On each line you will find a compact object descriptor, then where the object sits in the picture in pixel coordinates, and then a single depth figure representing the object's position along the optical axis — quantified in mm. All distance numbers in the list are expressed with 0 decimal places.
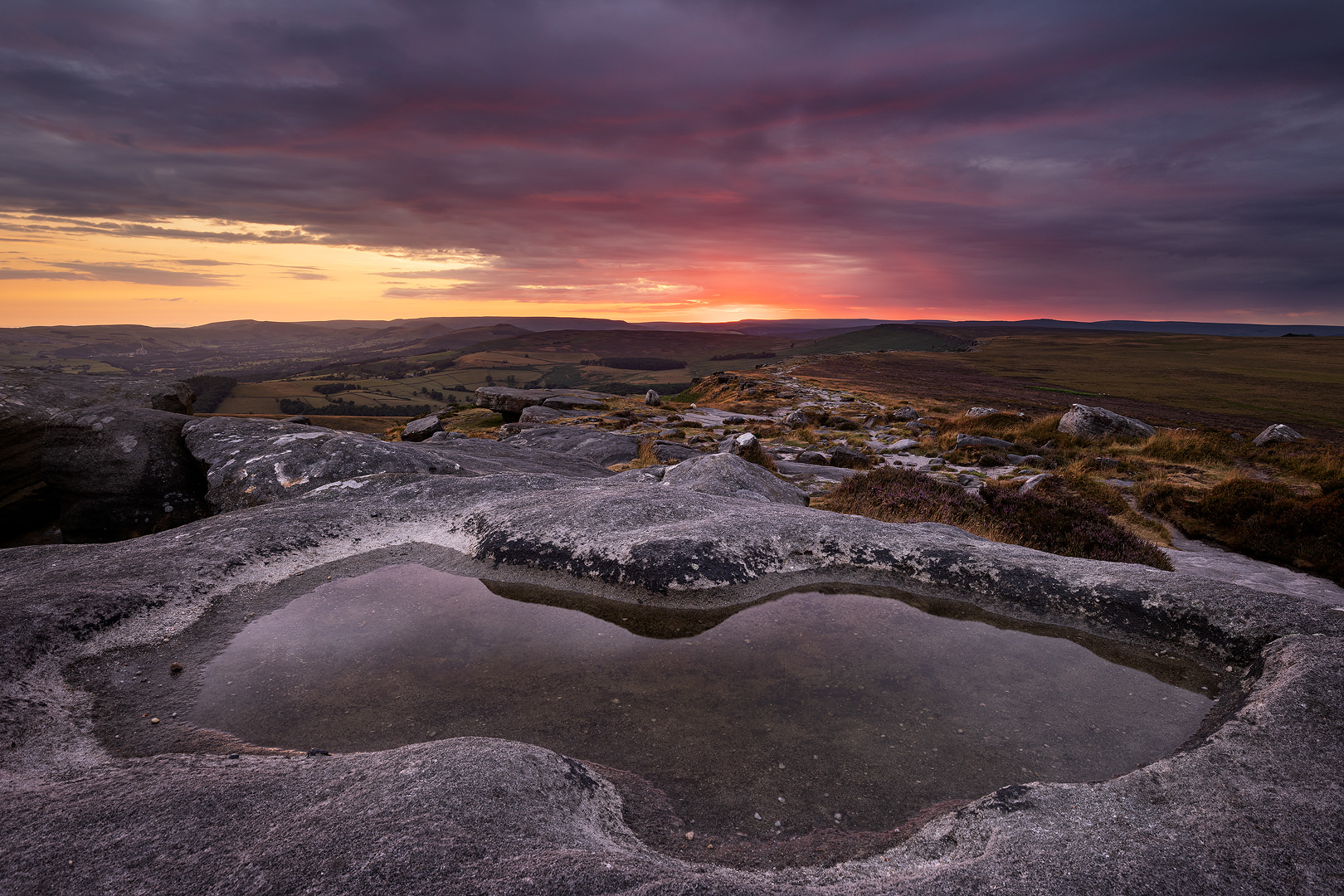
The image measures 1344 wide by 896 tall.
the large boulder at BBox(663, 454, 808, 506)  15614
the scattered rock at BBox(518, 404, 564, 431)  41322
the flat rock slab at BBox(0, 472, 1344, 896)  3834
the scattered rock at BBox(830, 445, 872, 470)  25875
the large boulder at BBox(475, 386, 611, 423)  47562
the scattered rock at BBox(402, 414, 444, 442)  33750
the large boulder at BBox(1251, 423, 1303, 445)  29484
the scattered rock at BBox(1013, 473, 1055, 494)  18672
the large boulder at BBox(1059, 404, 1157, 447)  30359
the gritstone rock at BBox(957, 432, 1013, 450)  28734
